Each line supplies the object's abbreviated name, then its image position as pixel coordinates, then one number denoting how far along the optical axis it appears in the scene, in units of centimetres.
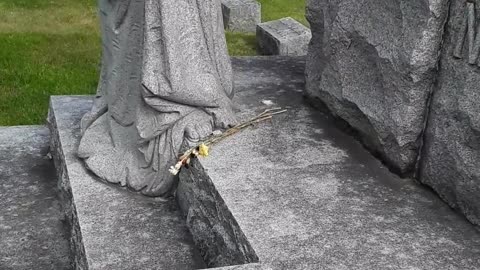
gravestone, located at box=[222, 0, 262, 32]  754
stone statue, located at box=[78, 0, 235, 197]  318
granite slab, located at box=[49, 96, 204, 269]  290
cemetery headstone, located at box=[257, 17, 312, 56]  642
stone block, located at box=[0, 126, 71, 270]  327
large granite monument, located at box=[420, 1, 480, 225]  272
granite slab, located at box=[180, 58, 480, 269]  250
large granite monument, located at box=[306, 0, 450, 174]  291
